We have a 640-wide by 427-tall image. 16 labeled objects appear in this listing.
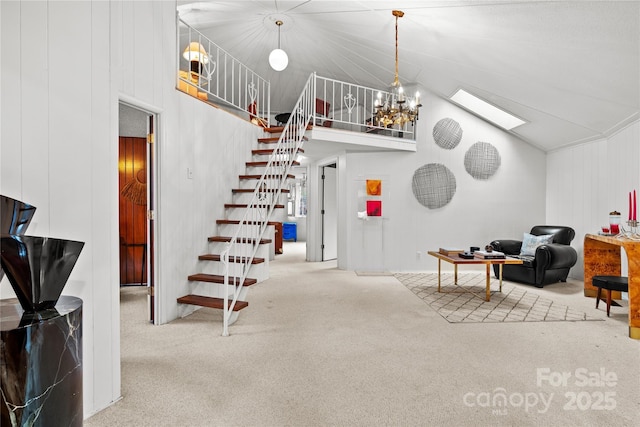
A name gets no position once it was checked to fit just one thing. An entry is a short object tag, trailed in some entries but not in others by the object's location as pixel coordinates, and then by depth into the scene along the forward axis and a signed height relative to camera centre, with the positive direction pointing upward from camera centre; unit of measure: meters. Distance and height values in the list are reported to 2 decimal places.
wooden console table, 4.35 -0.62
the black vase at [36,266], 1.19 -0.21
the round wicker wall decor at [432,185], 6.43 +0.48
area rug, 3.65 -1.12
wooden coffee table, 4.19 -0.62
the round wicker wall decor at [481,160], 6.48 +0.97
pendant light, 4.98 +2.21
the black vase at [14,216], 1.25 -0.02
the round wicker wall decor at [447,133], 6.42 +1.46
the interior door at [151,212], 3.35 -0.02
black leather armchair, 4.89 -0.71
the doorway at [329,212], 7.70 -0.03
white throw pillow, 5.38 -0.49
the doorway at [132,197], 4.91 +0.18
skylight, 6.14 +1.86
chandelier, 3.81 +1.17
